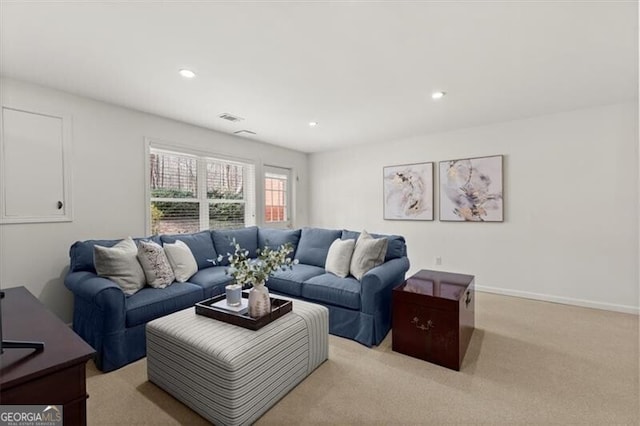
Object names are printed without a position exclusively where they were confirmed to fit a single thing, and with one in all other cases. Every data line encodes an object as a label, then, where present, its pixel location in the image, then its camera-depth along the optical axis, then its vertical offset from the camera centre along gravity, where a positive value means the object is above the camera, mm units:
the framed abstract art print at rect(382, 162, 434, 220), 4473 +291
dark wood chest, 2176 -876
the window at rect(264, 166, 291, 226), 5199 +279
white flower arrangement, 2002 -386
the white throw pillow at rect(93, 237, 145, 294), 2455 -469
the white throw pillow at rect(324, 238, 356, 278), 3033 -506
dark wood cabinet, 862 -482
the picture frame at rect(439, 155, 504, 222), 3914 +274
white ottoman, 1603 -918
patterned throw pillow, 2652 -493
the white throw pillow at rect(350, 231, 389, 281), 2904 -464
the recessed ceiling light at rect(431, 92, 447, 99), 2932 +1170
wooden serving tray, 1902 -713
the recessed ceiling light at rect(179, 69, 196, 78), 2426 +1174
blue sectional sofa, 2188 -730
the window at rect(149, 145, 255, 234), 3699 +271
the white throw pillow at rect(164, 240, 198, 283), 2883 -500
